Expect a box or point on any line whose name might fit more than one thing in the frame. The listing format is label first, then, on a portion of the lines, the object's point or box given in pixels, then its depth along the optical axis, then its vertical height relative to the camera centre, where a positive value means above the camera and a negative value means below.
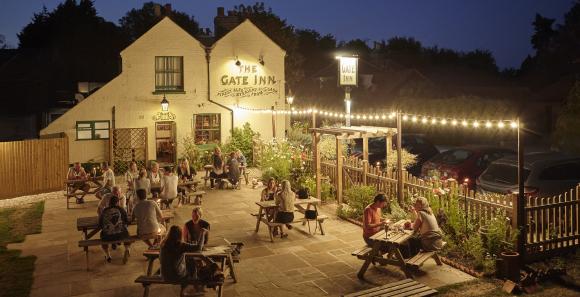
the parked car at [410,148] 20.03 -0.31
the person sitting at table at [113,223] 9.98 -1.46
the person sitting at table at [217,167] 17.95 -0.85
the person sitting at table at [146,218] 10.34 -1.43
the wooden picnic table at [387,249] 8.98 -1.81
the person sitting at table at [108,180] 14.60 -1.02
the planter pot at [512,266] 8.79 -2.01
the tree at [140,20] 55.04 +12.71
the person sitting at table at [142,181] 13.44 -0.97
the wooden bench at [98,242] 9.81 -1.79
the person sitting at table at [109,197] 11.04 -1.14
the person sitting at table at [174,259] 7.91 -1.69
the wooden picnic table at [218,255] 8.48 -1.76
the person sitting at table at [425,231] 9.28 -1.53
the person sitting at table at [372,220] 9.62 -1.40
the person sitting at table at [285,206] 11.52 -1.37
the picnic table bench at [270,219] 11.52 -1.63
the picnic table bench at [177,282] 7.95 -2.02
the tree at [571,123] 16.80 +0.48
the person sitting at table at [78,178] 15.87 -1.05
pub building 22.20 +1.91
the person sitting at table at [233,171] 17.70 -0.97
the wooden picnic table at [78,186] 15.53 -1.28
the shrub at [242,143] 23.00 -0.10
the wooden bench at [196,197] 15.20 -1.59
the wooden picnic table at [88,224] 10.58 -1.58
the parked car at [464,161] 15.52 -0.64
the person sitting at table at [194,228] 8.99 -1.42
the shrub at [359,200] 13.06 -1.41
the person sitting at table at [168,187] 14.05 -1.16
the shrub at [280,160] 17.23 -0.65
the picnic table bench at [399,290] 7.68 -2.11
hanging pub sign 15.17 +1.89
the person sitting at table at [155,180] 14.52 -1.03
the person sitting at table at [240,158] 18.61 -0.59
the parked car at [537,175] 12.02 -0.81
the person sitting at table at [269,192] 12.80 -1.18
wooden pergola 14.01 +0.08
